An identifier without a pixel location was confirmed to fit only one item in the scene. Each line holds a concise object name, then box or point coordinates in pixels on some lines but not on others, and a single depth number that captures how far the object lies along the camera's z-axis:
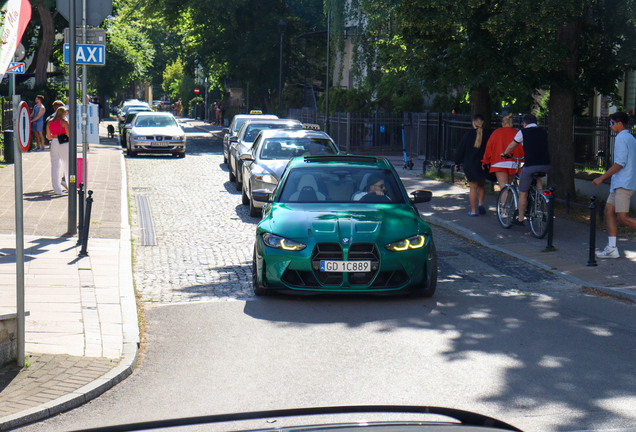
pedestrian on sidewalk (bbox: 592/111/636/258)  9.97
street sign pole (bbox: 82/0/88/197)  11.58
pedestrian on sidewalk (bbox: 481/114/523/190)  13.52
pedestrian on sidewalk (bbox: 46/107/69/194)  15.52
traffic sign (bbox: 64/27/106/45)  11.77
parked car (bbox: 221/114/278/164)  25.45
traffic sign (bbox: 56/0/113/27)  11.61
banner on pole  5.41
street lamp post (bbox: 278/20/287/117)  39.02
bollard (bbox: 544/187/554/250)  10.88
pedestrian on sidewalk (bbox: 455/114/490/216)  13.91
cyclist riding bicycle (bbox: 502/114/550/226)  12.34
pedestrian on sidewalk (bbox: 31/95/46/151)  24.73
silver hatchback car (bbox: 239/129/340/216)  14.52
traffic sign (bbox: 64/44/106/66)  11.51
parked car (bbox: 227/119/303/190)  20.19
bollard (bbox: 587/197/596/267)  9.80
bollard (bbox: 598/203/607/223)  13.51
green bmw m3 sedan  7.89
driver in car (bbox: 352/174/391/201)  9.21
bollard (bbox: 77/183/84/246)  10.83
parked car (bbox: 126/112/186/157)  27.75
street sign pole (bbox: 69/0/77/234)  11.19
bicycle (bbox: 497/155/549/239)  11.82
